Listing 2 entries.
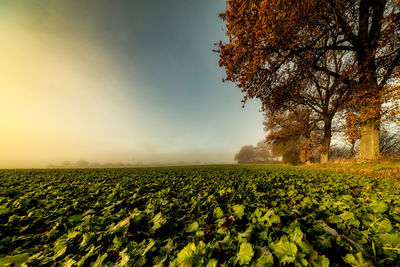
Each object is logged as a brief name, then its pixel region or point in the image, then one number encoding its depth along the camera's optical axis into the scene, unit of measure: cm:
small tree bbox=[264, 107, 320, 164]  2045
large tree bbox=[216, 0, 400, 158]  942
